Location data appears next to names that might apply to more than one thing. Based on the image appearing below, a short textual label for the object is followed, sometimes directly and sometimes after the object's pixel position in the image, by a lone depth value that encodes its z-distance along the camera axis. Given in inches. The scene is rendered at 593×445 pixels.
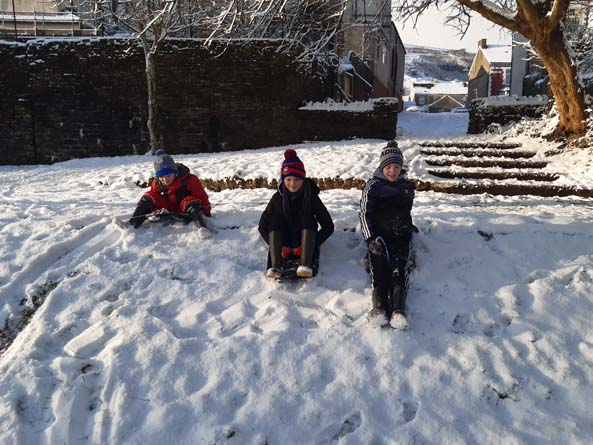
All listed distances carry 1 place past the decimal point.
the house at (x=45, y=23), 741.6
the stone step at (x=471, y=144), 441.4
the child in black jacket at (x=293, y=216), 166.9
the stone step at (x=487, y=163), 376.8
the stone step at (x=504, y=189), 296.2
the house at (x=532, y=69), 615.2
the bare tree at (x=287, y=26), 313.0
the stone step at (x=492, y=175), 341.4
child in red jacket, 197.0
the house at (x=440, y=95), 2554.1
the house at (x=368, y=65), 450.5
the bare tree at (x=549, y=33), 353.7
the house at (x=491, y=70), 1655.5
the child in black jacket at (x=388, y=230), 149.1
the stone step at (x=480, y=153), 409.7
